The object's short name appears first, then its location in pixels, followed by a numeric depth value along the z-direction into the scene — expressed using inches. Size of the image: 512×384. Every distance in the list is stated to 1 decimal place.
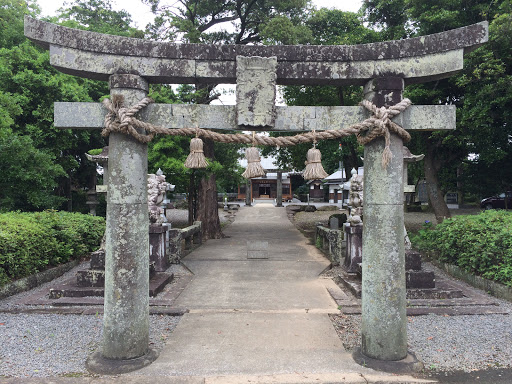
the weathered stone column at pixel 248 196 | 1318.9
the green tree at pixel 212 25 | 532.7
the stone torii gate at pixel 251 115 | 155.0
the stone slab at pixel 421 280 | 267.4
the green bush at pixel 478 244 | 261.0
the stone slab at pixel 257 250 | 414.0
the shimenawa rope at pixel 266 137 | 151.9
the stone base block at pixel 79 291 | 255.9
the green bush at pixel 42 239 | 265.9
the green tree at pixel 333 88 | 560.1
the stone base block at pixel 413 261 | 279.6
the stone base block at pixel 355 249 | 323.3
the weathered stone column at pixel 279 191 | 1327.5
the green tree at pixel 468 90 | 378.6
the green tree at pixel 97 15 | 683.6
